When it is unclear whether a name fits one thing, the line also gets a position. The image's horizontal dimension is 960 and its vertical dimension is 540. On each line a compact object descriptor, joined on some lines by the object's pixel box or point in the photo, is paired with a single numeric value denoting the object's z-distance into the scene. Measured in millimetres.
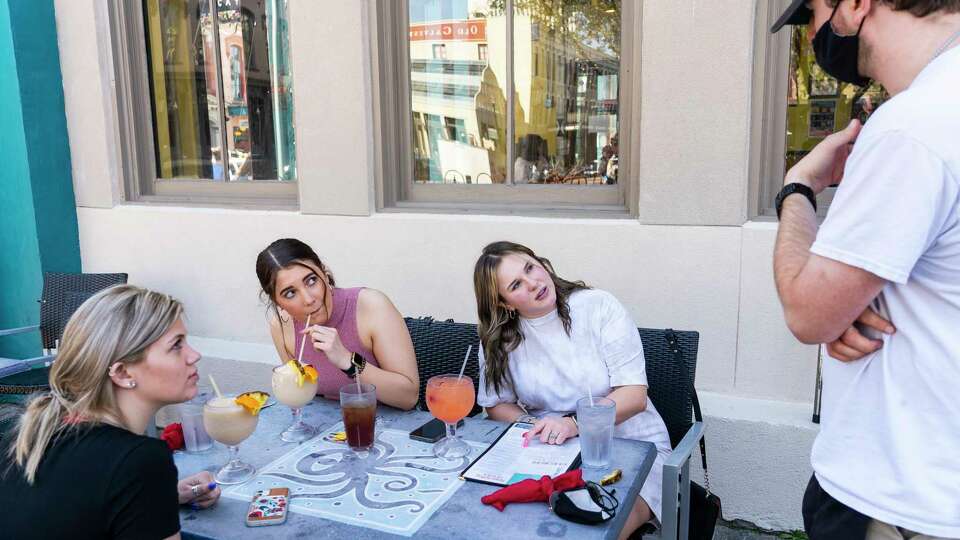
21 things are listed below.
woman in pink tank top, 2393
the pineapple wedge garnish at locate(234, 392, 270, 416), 1910
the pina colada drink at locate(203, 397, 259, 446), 1877
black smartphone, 2062
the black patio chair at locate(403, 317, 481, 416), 2900
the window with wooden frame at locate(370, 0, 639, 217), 3467
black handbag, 2270
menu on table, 1787
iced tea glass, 1969
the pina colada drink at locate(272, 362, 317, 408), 2098
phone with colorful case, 1605
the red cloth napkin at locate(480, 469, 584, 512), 1630
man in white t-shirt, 1021
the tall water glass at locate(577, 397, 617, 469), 1834
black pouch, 1550
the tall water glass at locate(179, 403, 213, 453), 2025
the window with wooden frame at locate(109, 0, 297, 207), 4297
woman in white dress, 2375
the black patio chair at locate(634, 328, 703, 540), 2543
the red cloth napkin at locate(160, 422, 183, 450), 2059
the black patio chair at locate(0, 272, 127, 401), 3782
